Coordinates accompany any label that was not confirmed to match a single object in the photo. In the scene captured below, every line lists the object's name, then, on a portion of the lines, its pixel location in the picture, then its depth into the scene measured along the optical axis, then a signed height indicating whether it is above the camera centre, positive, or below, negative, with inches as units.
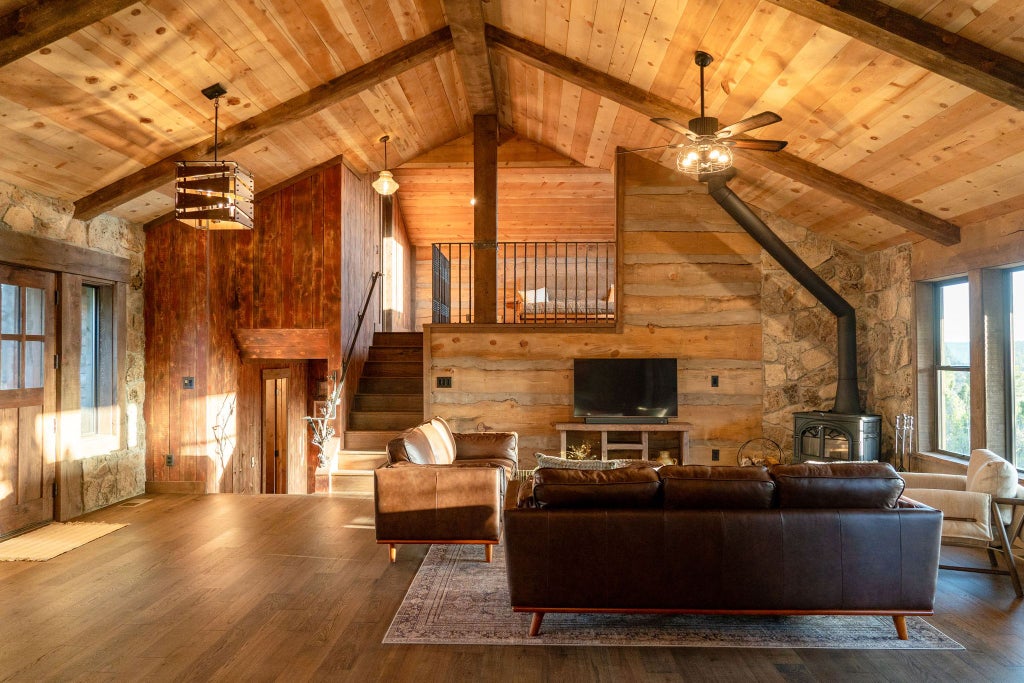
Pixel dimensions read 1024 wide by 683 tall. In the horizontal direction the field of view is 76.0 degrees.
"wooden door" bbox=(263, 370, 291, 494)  335.3 -40.8
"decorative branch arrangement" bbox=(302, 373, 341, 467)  275.1 -27.7
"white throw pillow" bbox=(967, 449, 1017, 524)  157.9 -31.7
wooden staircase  293.6 -19.8
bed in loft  334.3 +22.1
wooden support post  291.9 +52.4
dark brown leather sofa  124.3 -37.7
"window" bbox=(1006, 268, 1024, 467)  193.3 -4.9
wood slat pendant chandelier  179.9 +44.1
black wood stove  248.8 -33.9
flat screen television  281.9 -17.6
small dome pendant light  279.7 +72.5
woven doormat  181.9 -55.5
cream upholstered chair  153.1 -38.2
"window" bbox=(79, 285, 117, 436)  242.4 -3.0
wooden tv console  273.6 -33.5
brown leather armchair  167.8 -38.9
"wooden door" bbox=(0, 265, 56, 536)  201.9 -14.1
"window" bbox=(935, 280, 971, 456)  217.3 -6.2
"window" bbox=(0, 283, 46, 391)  201.9 +5.7
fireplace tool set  239.1 -33.4
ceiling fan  170.6 +54.8
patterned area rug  124.6 -55.4
